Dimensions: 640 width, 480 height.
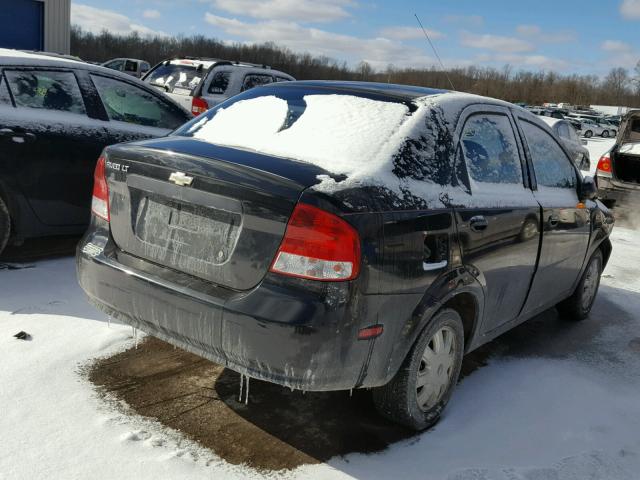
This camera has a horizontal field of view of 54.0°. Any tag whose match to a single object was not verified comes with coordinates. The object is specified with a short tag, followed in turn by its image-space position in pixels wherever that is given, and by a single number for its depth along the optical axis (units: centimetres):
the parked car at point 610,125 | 4366
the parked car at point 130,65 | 3278
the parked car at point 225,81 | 1023
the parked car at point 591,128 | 4169
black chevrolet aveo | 246
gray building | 1401
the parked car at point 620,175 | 990
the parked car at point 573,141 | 1528
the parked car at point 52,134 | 475
